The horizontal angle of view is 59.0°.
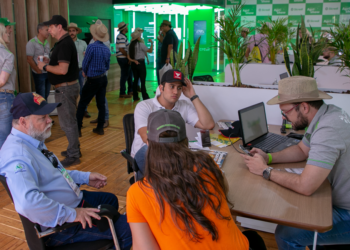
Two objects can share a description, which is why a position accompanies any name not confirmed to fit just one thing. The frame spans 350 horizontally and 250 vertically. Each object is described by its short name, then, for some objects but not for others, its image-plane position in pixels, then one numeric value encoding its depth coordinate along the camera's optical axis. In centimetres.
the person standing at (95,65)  483
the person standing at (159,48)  796
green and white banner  943
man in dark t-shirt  364
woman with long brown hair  112
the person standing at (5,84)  330
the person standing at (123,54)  770
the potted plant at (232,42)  352
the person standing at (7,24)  412
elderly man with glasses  147
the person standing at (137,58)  754
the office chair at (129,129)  266
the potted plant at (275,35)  530
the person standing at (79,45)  581
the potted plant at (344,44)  311
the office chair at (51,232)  148
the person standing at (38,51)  507
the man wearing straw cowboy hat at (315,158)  162
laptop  238
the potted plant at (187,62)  346
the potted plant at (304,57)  304
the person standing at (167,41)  698
